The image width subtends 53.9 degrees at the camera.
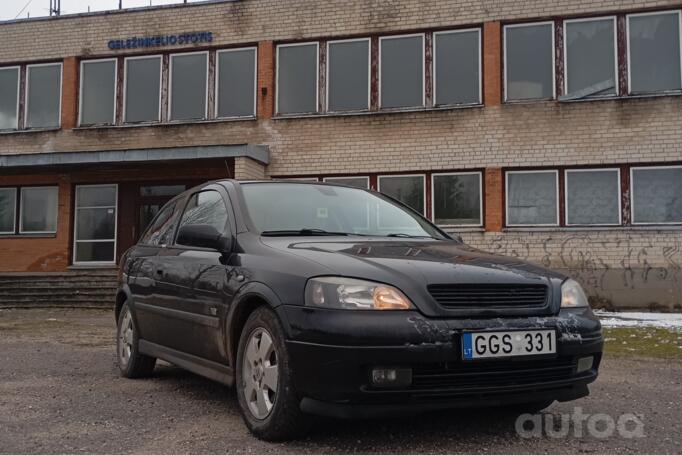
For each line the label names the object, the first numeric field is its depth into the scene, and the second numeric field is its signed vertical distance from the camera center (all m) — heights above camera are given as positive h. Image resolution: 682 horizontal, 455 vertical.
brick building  14.52 +3.32
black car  3.31 -0.34
